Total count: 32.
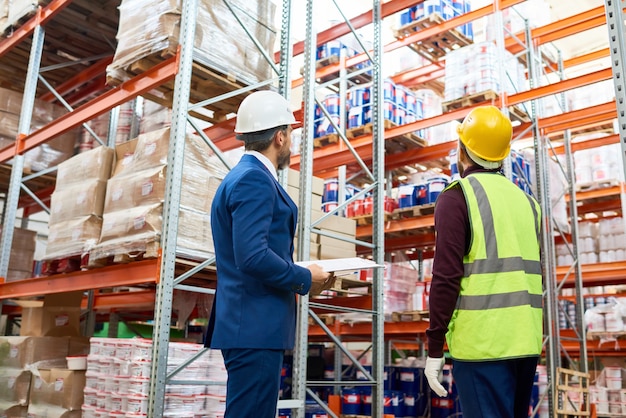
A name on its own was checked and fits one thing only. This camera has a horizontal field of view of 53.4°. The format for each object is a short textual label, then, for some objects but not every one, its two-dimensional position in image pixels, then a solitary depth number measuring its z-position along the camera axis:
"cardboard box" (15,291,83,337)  6.75
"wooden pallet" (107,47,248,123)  5.25
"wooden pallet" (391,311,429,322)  8.48
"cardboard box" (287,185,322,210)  6.62
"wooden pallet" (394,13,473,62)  9.50
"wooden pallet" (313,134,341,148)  9.18
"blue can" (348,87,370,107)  9.45
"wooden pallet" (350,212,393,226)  9.22
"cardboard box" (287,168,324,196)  6.62
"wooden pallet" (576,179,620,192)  10.55
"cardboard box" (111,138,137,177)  5.39
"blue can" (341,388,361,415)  8.55
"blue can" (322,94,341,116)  9.70
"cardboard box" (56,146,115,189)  5.65
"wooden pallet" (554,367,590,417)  7.74
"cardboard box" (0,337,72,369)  6.36
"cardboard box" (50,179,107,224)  5.57
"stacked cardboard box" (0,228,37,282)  8.44
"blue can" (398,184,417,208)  9.11
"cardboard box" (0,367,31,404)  6.22
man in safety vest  2.40
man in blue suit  2.46
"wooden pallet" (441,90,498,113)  8.44
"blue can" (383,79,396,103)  9.26
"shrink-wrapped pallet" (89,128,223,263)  4.80
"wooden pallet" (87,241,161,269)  4.77
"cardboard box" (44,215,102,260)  5.52
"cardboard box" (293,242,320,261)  6.85
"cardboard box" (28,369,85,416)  5.55
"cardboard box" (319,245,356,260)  7.00
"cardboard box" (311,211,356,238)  6.84
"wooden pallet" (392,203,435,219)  8.81
